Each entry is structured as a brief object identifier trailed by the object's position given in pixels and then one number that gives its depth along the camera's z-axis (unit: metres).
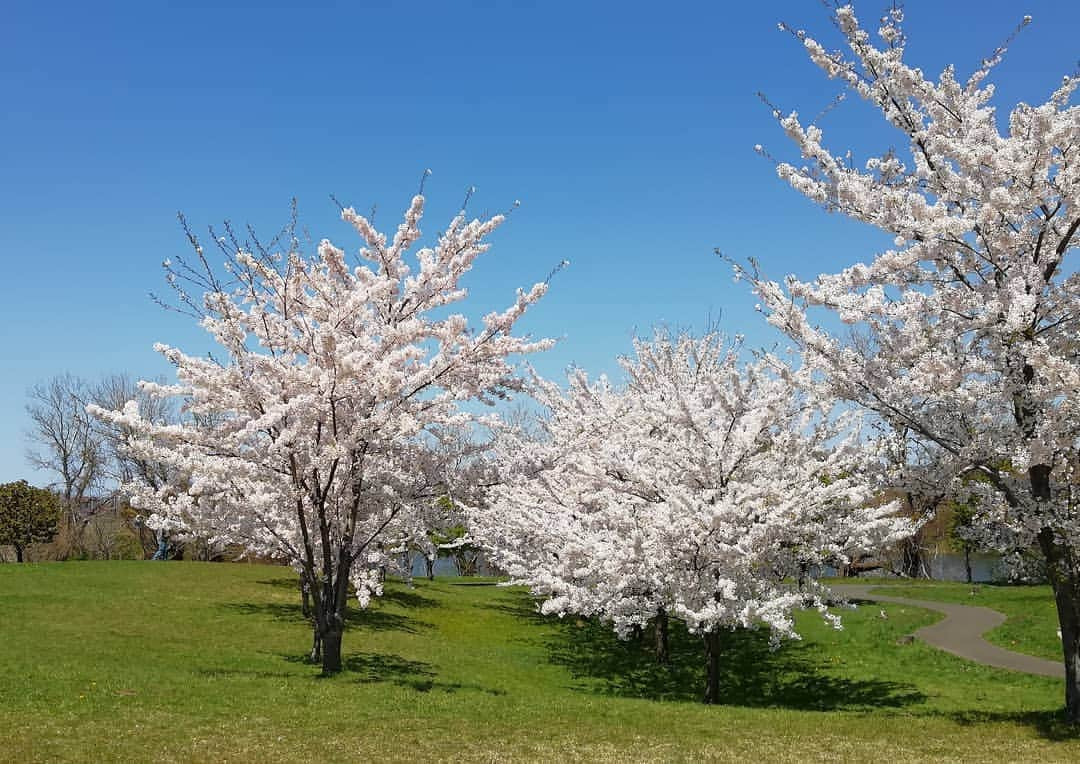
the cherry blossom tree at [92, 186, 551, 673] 13.51
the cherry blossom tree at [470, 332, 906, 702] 13.91
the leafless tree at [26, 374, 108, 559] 55.14
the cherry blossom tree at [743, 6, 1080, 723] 10.57
